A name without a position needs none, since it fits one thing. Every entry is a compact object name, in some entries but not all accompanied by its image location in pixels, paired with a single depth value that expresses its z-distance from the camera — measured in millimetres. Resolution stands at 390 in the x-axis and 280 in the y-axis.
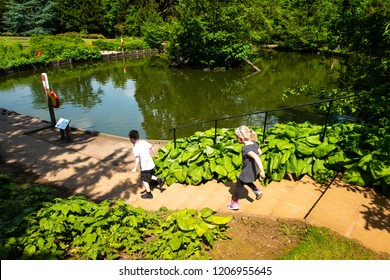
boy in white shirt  5441
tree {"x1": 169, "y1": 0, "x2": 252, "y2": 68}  25703
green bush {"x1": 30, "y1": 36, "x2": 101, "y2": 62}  30656
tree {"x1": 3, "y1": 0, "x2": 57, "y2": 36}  45844
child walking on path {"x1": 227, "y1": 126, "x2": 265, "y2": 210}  4441
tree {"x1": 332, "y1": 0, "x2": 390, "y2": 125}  7711
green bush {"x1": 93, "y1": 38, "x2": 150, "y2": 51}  40562
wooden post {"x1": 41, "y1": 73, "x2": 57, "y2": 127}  10174
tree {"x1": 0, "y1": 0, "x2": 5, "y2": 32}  48312
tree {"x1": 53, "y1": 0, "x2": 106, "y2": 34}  50219
